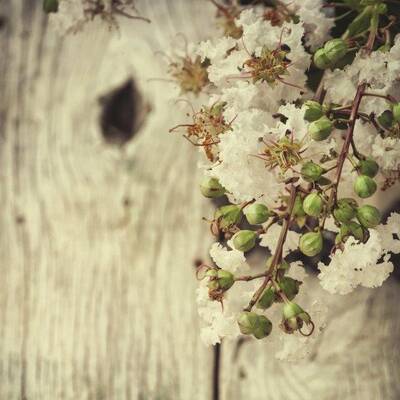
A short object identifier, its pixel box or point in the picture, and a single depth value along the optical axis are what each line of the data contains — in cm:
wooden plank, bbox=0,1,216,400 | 61
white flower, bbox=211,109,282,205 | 50
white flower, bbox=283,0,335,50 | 54
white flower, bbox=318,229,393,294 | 50
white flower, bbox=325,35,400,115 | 51
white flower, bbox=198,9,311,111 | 52
